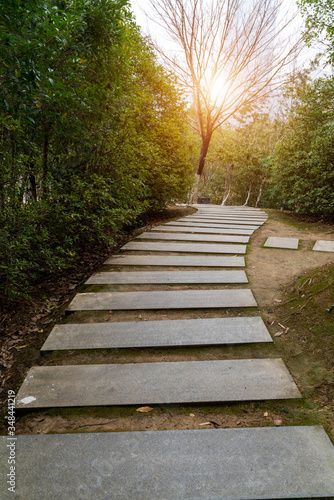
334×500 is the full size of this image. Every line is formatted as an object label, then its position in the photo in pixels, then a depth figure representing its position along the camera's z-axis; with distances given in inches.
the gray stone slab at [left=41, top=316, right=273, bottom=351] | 77.1
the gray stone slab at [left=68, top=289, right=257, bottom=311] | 96.0
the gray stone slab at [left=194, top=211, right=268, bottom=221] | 277.6
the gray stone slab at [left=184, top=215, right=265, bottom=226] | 243.7
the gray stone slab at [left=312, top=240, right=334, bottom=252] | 158.5
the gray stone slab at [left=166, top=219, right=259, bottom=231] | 221.3
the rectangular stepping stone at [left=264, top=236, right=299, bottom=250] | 166.7
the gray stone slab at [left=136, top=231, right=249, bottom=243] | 177.6
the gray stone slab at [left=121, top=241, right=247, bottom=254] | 154.9
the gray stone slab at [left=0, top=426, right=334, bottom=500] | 41.4
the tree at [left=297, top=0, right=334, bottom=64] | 199.9
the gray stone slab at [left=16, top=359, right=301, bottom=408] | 59.1
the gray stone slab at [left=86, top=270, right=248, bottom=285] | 115.2
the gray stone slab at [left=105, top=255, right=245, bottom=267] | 134.4
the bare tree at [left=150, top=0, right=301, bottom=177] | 297.6
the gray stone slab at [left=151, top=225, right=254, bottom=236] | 200.1
